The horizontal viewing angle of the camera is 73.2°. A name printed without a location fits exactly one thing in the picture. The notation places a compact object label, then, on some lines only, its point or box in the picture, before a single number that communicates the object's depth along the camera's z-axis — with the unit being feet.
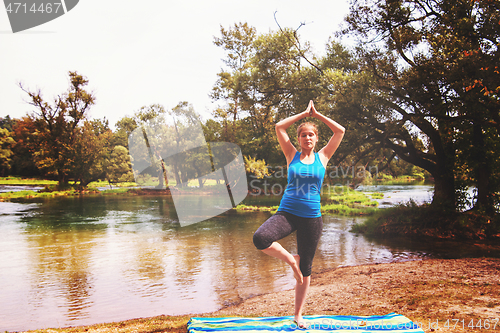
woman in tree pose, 11.73
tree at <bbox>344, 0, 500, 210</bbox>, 36.52
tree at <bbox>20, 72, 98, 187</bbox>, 144.87
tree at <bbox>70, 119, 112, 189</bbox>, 148.15
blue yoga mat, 12.81
